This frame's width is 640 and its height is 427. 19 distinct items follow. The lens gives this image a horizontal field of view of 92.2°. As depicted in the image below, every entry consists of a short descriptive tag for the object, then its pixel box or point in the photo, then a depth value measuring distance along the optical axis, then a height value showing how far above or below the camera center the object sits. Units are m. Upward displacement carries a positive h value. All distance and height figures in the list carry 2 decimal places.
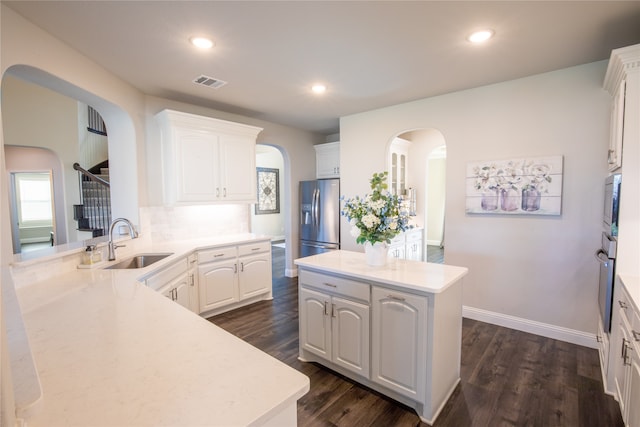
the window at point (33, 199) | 7.20 +0.08
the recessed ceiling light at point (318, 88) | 3.21 +1.20
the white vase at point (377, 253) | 2.29 -0.40
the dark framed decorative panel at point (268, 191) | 8.27 +0.25
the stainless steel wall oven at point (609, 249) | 2.13 -0.37
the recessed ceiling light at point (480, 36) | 2.21 +1.19
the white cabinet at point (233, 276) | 3.42 -0.90
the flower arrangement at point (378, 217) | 2.22 -0.13
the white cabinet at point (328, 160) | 5.20 +0.68
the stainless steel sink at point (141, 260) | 2.85 -0.57
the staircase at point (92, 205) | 5.19 -0.07
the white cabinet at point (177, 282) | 2.53 -0.74
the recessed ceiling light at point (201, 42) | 2.27 +1.19
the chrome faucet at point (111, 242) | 2.57 -0.35
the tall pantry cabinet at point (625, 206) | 1.97 -0.06
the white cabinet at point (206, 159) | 3.42 +0.50
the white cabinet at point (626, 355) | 1.53 -0.91
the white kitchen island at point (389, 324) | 1.90 -0.86
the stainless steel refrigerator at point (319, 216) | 4.72 -0.26
